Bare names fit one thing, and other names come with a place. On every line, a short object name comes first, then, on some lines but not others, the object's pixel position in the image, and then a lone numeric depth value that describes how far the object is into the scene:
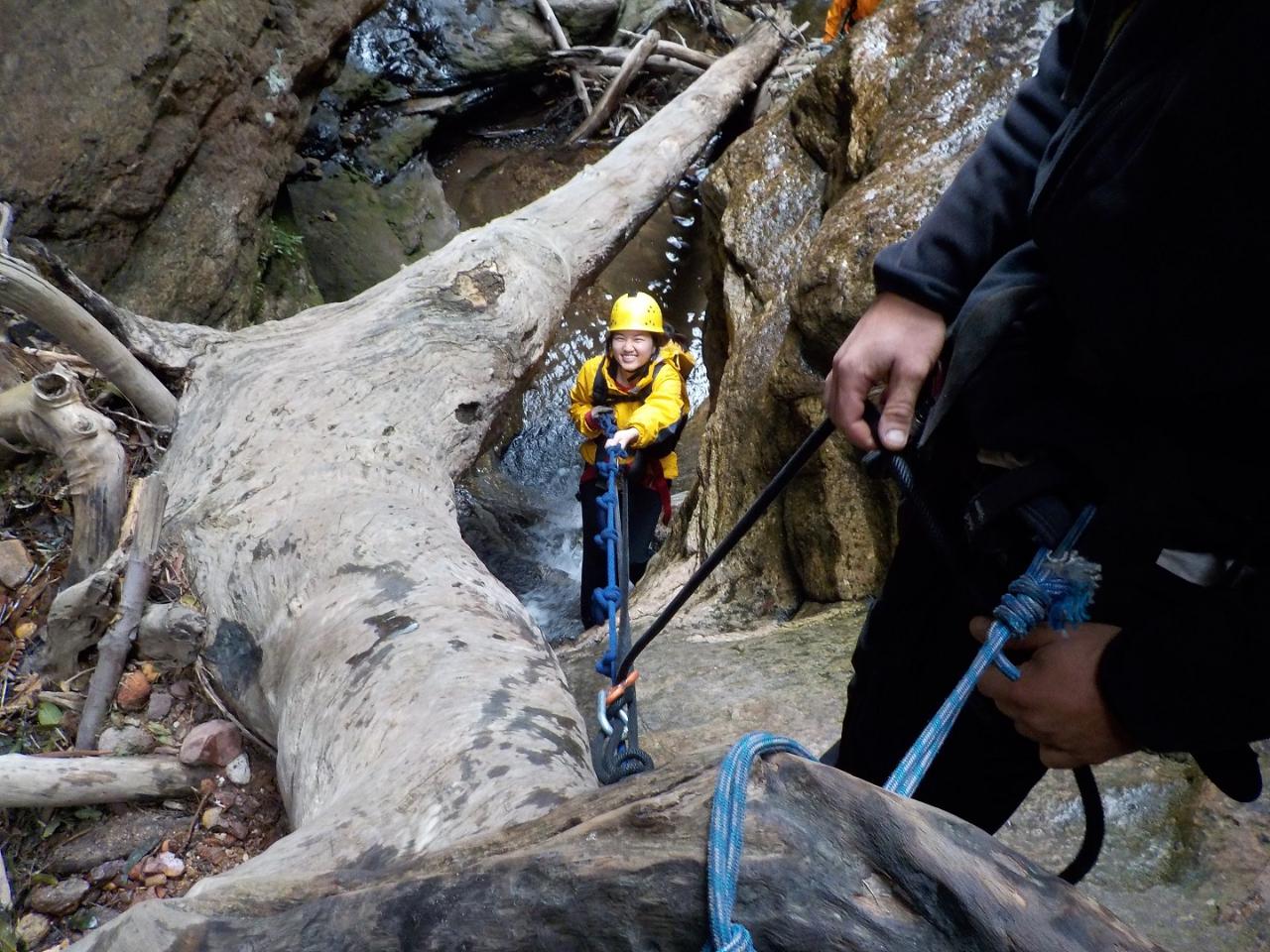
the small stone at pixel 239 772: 2.45
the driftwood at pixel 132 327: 3.15
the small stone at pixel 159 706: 2.56
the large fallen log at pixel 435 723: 0.87
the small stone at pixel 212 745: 2.42
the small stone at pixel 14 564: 2.89
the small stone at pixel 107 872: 2.20
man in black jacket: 0.91
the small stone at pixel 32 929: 2.03
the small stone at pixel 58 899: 2.12
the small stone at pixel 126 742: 2.44
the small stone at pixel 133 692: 2.57
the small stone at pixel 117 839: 2.23
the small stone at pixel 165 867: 2.21
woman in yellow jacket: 4.78
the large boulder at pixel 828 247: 3.39
